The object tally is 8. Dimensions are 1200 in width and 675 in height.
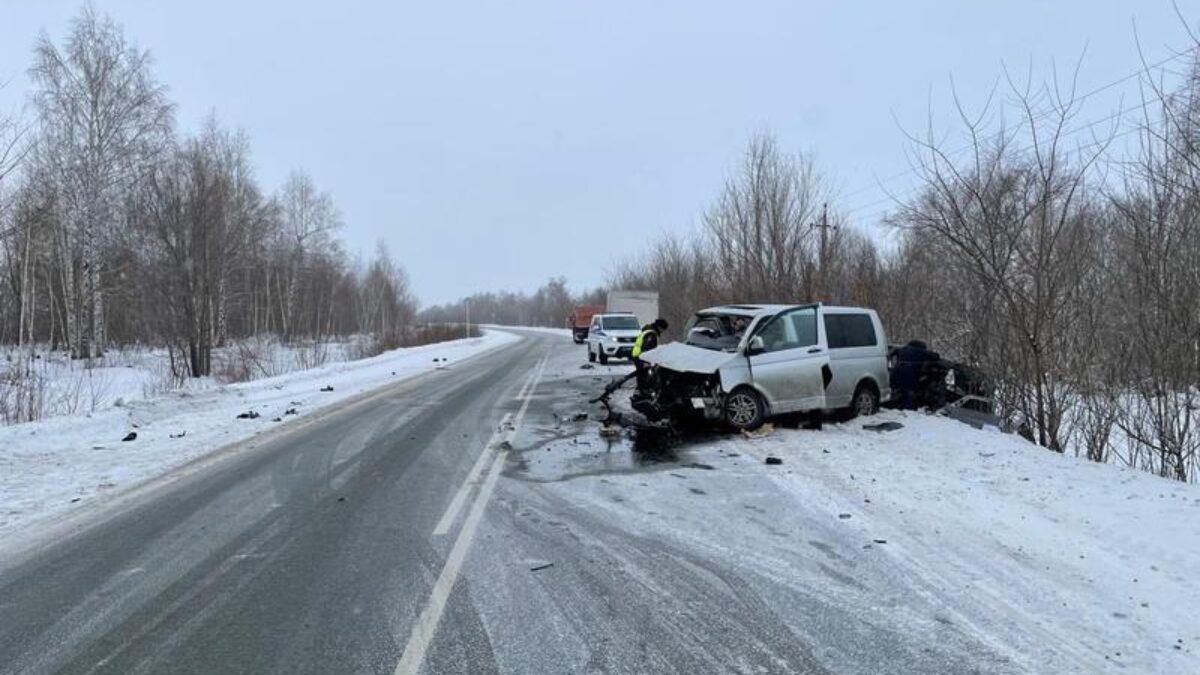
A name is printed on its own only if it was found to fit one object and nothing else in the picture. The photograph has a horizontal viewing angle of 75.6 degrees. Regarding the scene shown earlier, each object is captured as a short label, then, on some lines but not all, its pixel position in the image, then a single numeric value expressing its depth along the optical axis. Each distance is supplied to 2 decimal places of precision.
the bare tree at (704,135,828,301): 21.92
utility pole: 21.06
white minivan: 11.44
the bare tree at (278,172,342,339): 62.44
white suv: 28.94
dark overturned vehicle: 12.64
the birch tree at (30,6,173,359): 34.16
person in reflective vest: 14.06
